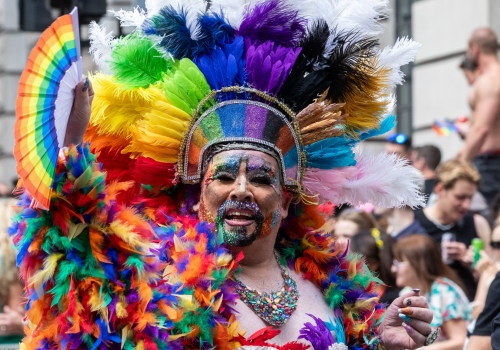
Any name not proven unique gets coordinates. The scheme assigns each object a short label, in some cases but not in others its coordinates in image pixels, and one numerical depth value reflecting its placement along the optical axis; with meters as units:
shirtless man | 7.02
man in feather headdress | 2.92
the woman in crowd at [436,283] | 5.00
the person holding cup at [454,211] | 6.08
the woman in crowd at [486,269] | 5.02
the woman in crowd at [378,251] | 5.49
